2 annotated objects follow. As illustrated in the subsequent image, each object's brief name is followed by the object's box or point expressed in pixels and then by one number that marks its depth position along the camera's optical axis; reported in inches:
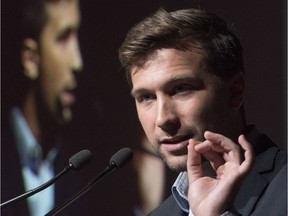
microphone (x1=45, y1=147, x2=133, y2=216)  148.0
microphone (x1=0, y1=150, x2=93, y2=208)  147.3
